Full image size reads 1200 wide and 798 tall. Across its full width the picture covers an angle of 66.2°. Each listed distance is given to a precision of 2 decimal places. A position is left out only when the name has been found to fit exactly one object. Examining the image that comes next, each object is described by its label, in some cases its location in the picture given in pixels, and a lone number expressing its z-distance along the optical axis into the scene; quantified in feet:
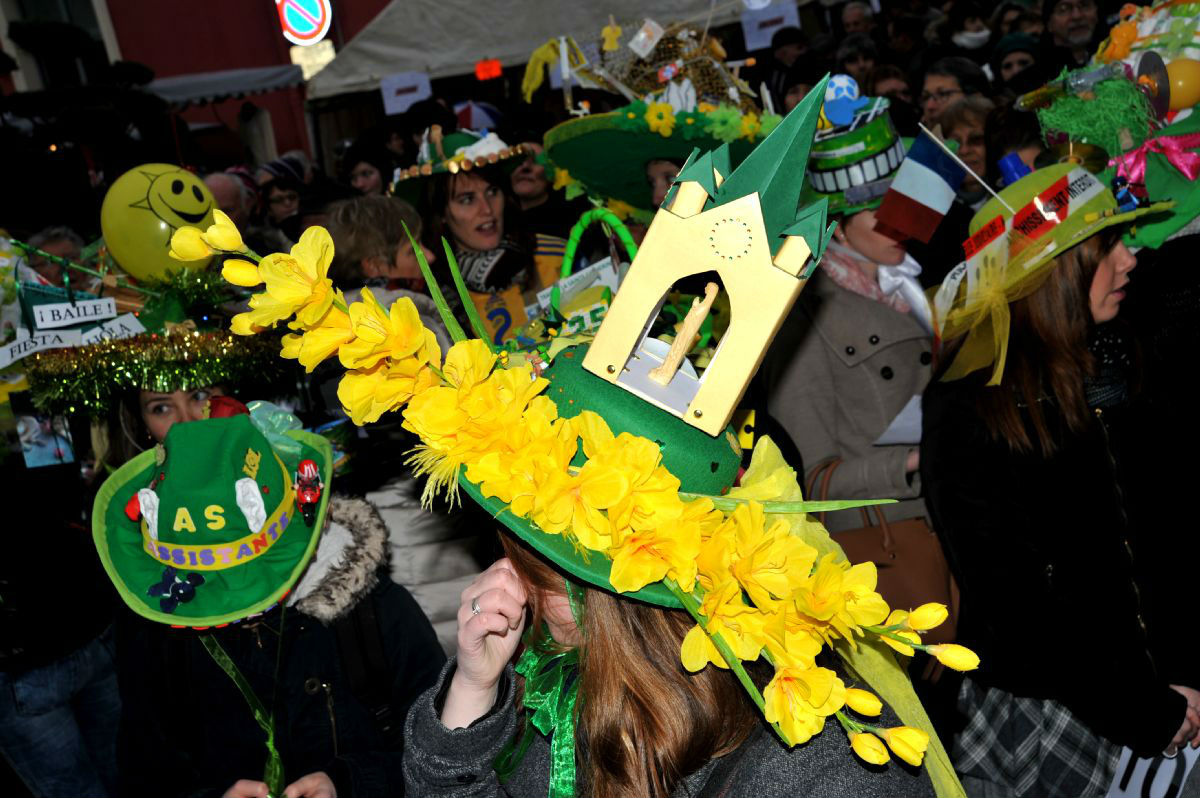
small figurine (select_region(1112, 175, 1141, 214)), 8.41
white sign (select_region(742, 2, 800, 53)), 26.14
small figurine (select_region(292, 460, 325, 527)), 8.09
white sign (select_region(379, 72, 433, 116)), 28.32
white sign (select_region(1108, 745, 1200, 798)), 7.80
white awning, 28.78
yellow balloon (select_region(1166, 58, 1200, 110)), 9.98
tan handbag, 8.89
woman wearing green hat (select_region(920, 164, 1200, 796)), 7.73
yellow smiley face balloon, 10.28
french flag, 9.54
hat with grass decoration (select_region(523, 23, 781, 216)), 11.71
